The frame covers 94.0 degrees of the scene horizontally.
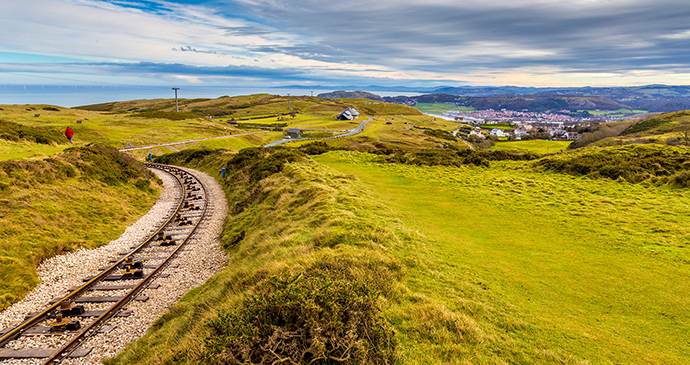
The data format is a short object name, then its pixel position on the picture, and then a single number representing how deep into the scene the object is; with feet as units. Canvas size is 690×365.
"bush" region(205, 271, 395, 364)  16.08
